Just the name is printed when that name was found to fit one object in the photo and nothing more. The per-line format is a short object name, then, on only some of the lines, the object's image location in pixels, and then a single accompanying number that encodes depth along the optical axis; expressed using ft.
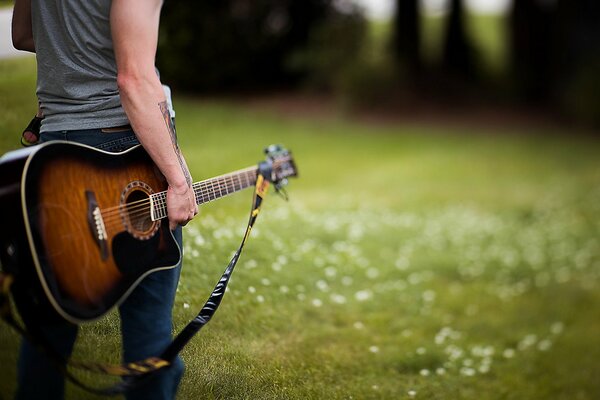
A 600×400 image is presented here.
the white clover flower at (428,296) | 20.04
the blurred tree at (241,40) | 32.68
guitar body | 7.93
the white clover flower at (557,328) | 20.16
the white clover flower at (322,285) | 16.82
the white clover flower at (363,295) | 18.03
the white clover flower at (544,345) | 18.83
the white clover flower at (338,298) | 17.02
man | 8.71
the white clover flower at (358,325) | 16.15
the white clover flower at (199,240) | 12.22
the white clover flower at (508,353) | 17.69
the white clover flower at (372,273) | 20.07
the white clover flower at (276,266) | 14.50
